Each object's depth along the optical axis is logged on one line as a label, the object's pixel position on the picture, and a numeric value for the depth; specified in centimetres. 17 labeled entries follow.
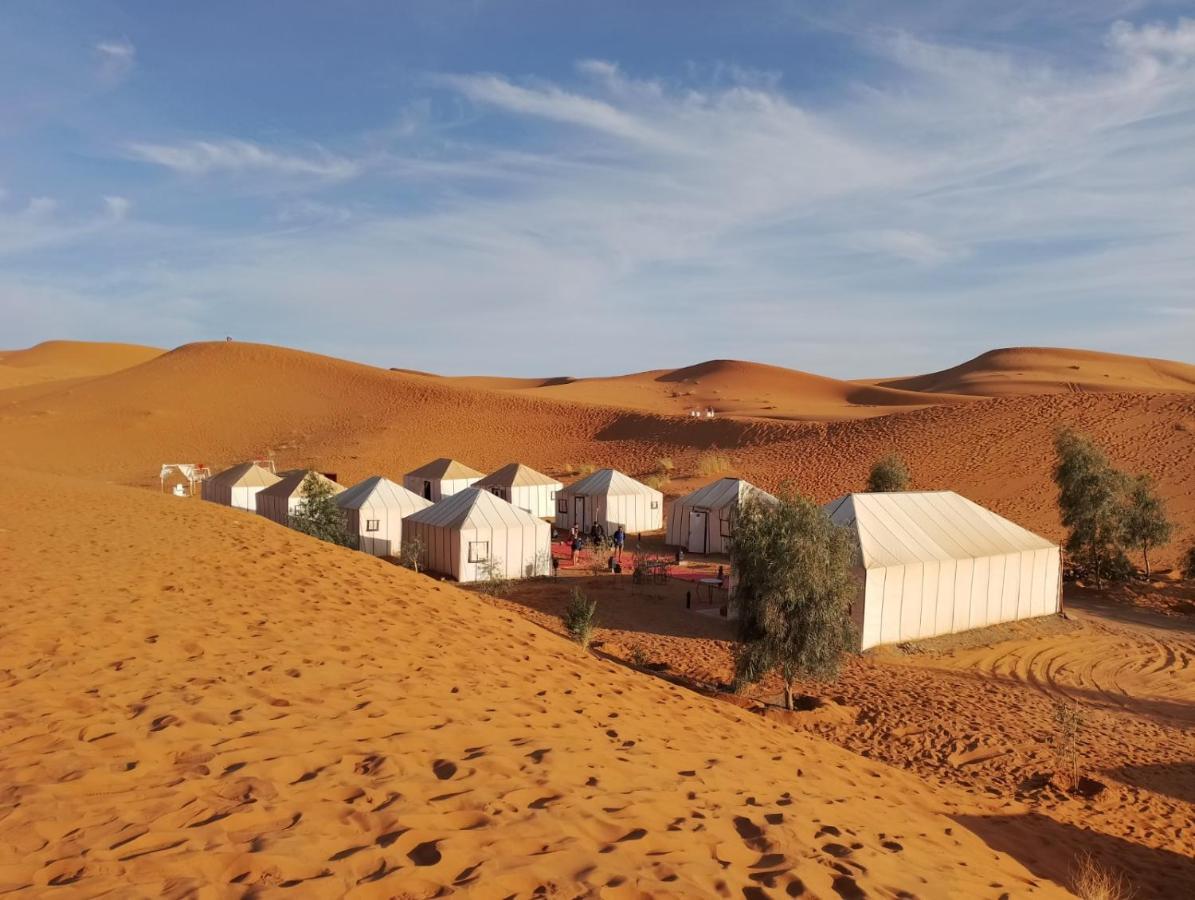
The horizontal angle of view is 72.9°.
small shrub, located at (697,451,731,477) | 4750
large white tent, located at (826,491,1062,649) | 1816
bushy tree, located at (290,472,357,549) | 2584
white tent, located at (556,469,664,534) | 3406
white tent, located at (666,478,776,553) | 2931
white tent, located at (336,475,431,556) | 2853
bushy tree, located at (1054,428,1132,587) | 2414
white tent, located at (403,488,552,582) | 2388
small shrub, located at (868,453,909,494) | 3175
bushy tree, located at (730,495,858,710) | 1341
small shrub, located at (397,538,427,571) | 2440
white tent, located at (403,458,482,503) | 3884
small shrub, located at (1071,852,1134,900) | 667
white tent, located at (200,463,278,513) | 3722
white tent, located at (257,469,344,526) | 3188
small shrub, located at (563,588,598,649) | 1555
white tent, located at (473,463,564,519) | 3725
